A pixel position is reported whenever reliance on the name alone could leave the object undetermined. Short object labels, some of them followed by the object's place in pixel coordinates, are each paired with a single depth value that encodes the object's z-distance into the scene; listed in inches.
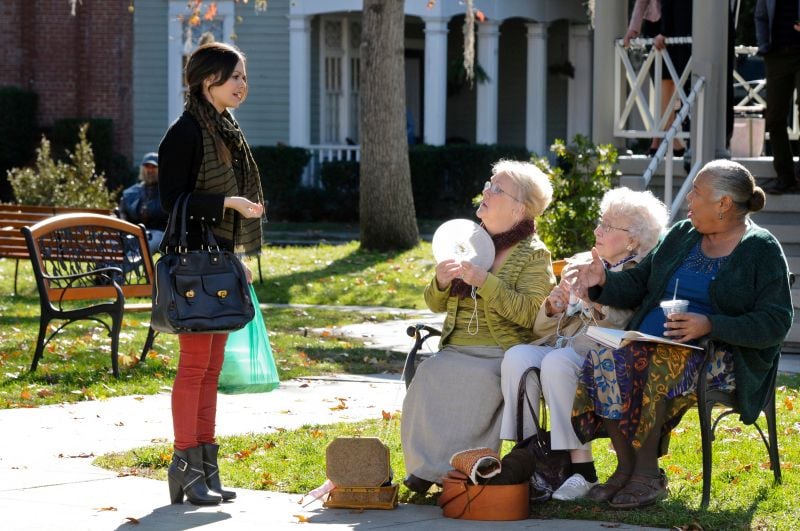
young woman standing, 447.5
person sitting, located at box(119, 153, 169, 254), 984.3
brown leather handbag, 429.7
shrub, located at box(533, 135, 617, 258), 873.5
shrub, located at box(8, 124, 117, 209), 1476.4
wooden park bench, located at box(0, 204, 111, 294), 1008.9
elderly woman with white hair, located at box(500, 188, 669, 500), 452.1
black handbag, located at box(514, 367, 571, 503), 457.1
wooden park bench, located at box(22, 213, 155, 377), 693.9
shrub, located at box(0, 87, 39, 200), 2009.1
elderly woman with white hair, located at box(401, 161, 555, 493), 466.0
